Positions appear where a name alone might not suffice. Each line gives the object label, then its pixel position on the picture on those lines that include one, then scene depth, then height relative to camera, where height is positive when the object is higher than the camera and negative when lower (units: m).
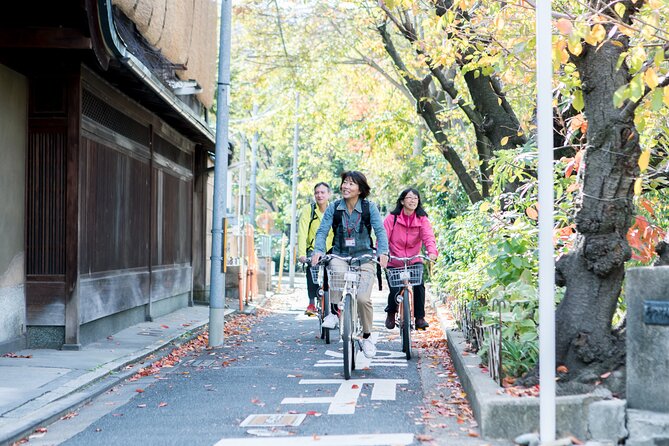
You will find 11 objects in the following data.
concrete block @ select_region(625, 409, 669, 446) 11.50 -0.86
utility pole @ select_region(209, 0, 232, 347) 24.72 +1.47
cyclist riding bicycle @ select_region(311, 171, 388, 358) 18.78 +0.55
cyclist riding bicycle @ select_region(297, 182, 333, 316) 25.75 +0.95
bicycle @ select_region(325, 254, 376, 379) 17.83 -0.13
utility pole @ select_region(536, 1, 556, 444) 11.24 +0.36
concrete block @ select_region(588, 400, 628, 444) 11.87 -0.84
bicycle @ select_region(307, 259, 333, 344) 24.32 -0.13
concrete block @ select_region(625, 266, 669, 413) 11.98 -0.38
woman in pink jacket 21.67 +0.61
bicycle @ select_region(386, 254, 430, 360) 20.53 +0.05
